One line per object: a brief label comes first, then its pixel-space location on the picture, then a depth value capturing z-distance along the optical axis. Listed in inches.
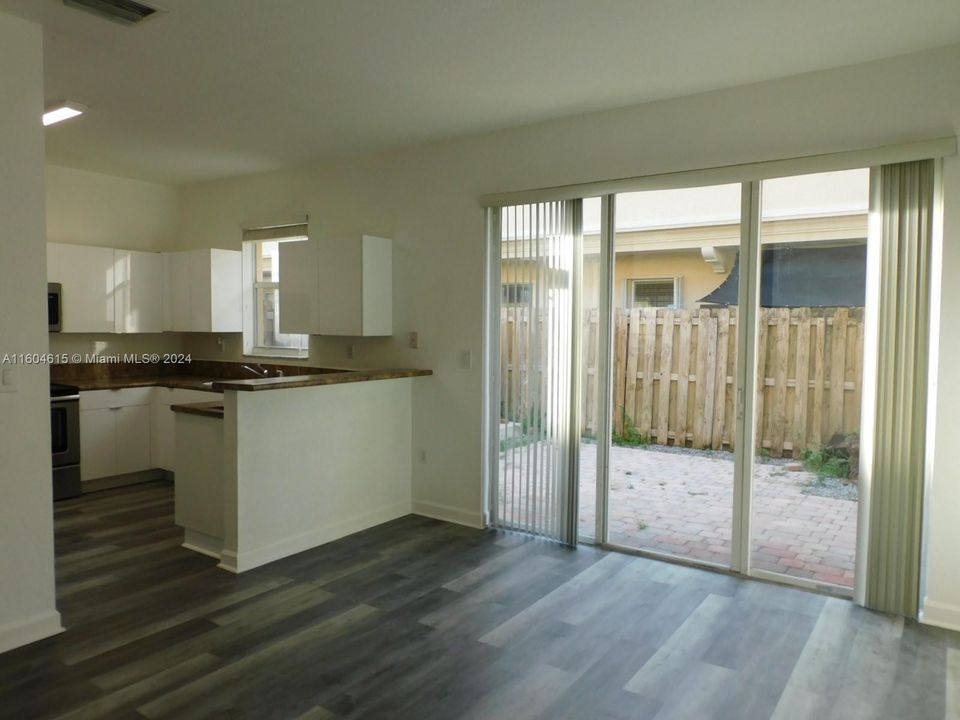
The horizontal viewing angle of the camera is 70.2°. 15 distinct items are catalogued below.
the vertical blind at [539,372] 167.0
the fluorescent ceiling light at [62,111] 154.1
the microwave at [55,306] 214.4
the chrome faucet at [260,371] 228.5
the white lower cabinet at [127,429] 211.0
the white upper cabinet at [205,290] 233.0
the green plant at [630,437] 161.3
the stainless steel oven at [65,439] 199.8
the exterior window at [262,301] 239.6
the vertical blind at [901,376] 124.8
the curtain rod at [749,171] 121.9
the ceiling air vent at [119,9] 104.6
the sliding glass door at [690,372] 137.9
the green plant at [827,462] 137.3
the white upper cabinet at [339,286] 188.9
